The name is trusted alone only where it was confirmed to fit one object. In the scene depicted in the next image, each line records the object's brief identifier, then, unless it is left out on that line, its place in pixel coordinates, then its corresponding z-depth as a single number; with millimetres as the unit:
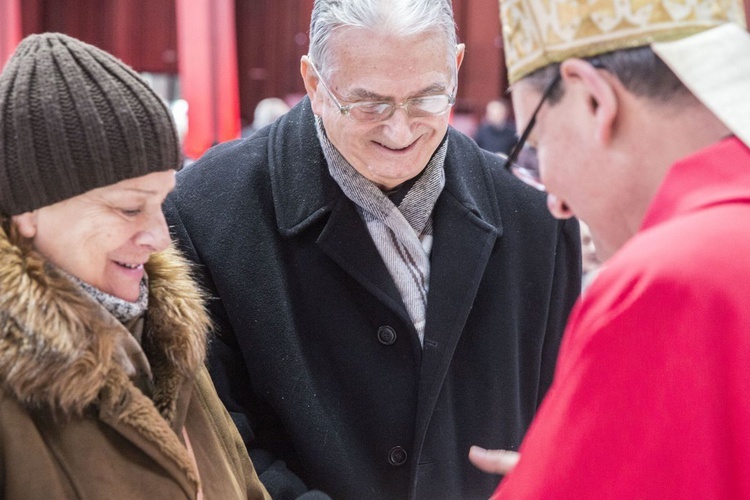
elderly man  1788
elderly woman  1312
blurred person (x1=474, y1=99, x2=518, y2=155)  9141
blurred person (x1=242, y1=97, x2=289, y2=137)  7718
